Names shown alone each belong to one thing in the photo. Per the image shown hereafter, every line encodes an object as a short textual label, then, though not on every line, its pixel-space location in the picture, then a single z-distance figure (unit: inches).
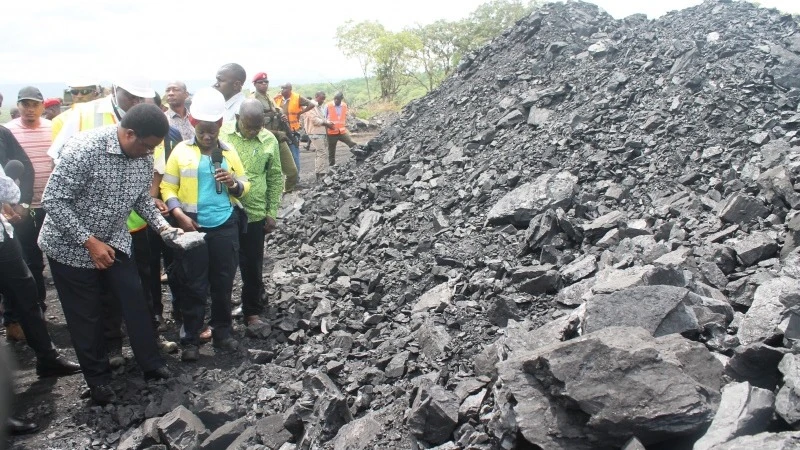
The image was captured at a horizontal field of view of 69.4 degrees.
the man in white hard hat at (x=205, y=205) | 183.8
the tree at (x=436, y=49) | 1435.8
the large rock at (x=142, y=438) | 149.3
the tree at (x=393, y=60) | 1379.2
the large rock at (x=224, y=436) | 146.9
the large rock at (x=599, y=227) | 202.4
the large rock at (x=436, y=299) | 184.1
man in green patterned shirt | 204.7
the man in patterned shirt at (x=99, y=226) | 149.8
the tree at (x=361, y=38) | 1455.5
